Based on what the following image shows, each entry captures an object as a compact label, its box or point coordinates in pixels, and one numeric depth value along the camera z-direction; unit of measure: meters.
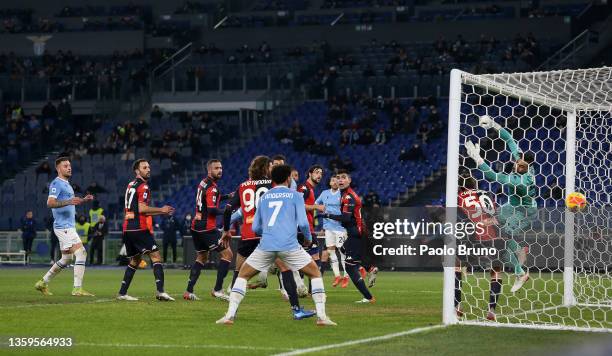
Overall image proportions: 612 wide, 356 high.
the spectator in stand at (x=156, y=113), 46.25
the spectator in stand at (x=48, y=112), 47.25
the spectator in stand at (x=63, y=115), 47.16
